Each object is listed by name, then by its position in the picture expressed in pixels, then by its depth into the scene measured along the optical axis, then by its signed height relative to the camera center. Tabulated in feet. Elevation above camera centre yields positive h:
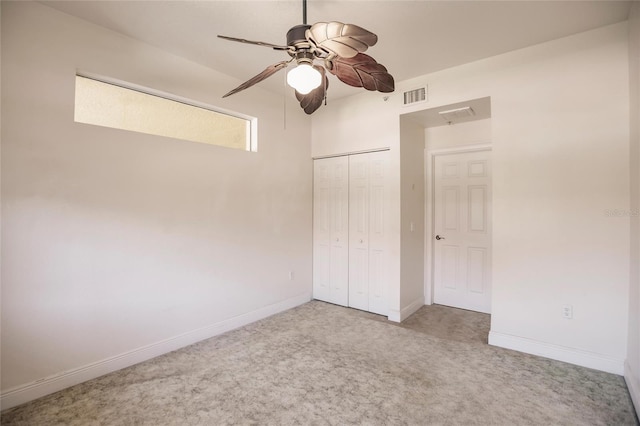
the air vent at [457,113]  11.11 +3.90
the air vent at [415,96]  11.18 +4.49
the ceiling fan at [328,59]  4.73 +2.83
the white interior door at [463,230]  12.59 -0.67
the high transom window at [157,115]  8.25 +3.20
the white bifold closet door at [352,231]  12.68 -0.74
